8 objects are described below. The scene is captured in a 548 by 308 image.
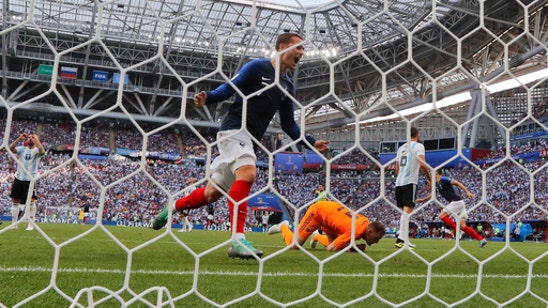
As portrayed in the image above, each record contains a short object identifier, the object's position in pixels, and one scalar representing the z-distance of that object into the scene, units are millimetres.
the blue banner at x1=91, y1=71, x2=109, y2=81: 29750
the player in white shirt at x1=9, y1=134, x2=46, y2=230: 5160
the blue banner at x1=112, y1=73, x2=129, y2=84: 29117
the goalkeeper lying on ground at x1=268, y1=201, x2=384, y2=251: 4020
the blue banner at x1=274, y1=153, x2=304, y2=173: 27228
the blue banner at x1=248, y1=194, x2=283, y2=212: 24141
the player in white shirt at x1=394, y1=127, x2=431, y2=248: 5520
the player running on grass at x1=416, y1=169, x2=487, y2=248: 6914
